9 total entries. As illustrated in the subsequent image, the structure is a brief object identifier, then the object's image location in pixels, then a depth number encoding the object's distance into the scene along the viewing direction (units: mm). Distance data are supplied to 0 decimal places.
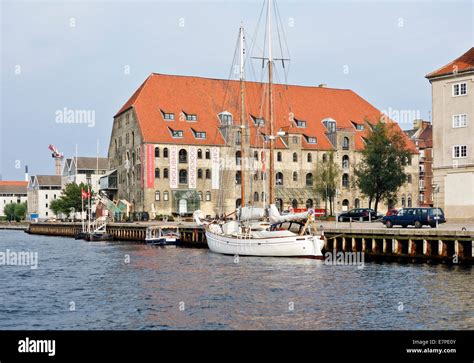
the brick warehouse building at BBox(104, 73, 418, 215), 104625
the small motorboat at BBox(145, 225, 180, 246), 76750
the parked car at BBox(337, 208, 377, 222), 80438
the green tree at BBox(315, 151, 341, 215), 100625
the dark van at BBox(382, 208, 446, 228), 56000
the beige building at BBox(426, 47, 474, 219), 65375
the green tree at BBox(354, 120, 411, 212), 86375
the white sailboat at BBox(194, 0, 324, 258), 52219
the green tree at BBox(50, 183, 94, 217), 142625
